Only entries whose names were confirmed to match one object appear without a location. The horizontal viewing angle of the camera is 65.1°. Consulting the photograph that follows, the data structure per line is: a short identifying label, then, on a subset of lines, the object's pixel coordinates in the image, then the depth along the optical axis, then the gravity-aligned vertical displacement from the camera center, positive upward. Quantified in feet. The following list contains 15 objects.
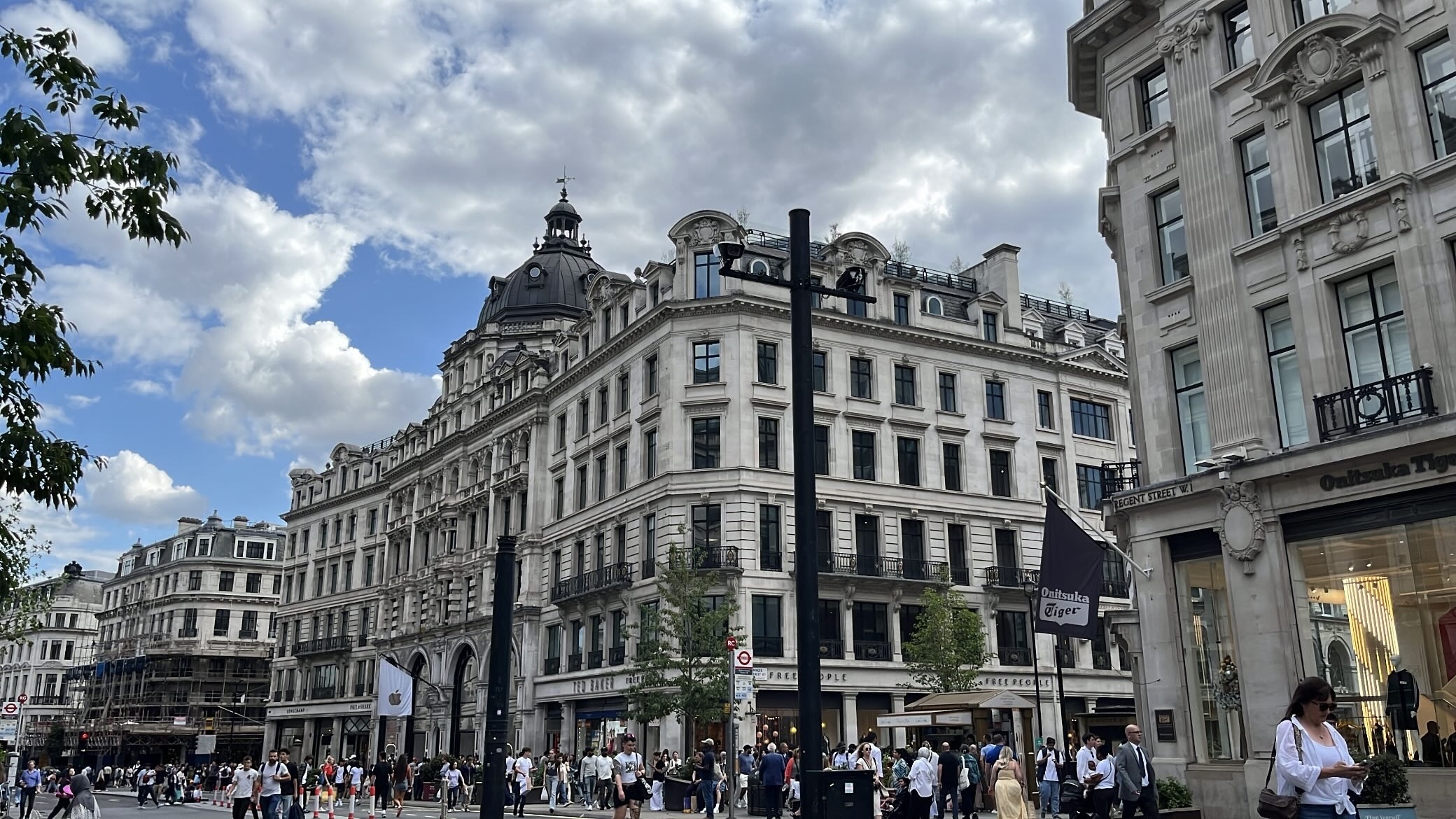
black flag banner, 72.95 +9.05
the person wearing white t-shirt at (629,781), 64.64 -2.89
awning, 105.60 +2.48
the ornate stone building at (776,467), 147.02 +36.58
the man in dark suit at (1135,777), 55.11 -2.37
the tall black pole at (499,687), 49.44 +1.98
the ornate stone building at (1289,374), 62.44 +20.31
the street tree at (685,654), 125.29 +8.46
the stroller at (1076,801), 67.51 -4.26
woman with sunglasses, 24.68 -0.74
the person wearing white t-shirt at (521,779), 105.60 -4.03
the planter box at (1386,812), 31.48 -2.40
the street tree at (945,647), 136.77 +9.52
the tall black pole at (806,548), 39.17 +6.19
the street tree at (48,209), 27.14 +12.62
